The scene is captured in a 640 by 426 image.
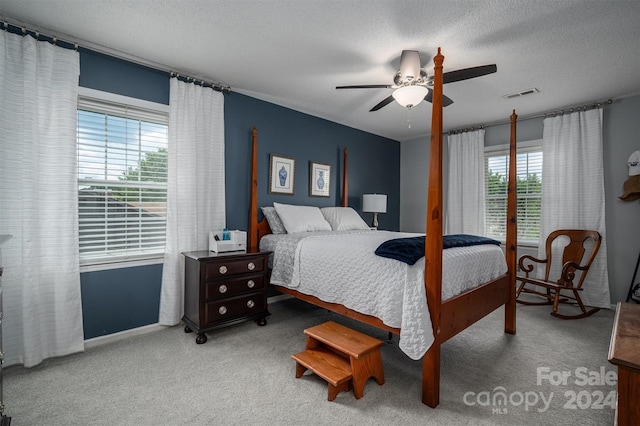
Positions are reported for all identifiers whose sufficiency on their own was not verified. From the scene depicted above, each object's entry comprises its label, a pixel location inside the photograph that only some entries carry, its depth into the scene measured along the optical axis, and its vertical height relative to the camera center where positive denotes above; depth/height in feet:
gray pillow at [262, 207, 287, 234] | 11.35 -0.34
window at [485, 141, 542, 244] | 13.66 +1.04
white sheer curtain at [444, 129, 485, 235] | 14.89 +1.40
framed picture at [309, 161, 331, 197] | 13.75 +1.53
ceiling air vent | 10.58 +4.37
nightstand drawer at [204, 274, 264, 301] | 8.39 -2.26
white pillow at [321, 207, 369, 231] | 12.71 -0.31
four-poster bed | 5.69 -2.01
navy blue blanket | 6.05 -0.83
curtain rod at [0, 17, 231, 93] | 7.02 +4.40
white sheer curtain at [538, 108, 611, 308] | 11.62 +1.21
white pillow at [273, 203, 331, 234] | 11.25 -0.28
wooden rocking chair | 10.59 -2.12
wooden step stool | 5.83 -3.23
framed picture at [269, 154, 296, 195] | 12.26 +1.60
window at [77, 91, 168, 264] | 8.14 +0.91
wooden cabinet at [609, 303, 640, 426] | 3.63 -2.07
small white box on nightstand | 9.20 -0.98
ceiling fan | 7.75 +3.59
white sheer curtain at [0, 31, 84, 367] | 6.81 +0.28
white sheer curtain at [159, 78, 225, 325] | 9.23 +1.07
